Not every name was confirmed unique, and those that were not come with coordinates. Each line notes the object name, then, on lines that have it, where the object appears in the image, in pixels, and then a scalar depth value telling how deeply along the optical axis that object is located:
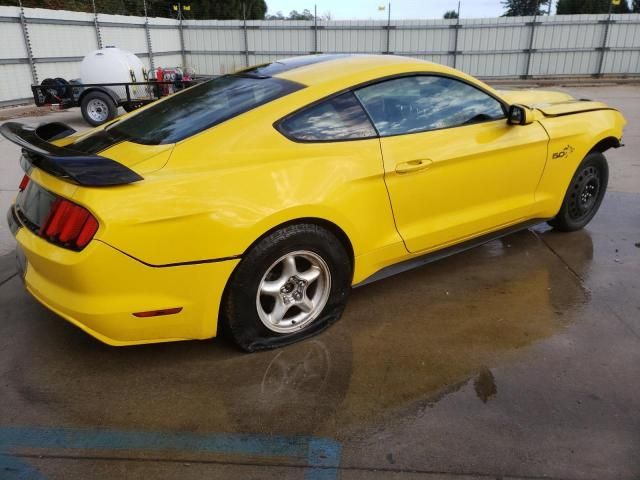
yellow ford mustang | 2.45
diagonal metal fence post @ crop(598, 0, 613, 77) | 18.78
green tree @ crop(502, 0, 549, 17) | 39.26
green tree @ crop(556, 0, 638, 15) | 32.20
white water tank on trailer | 10.96
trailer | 10.59
